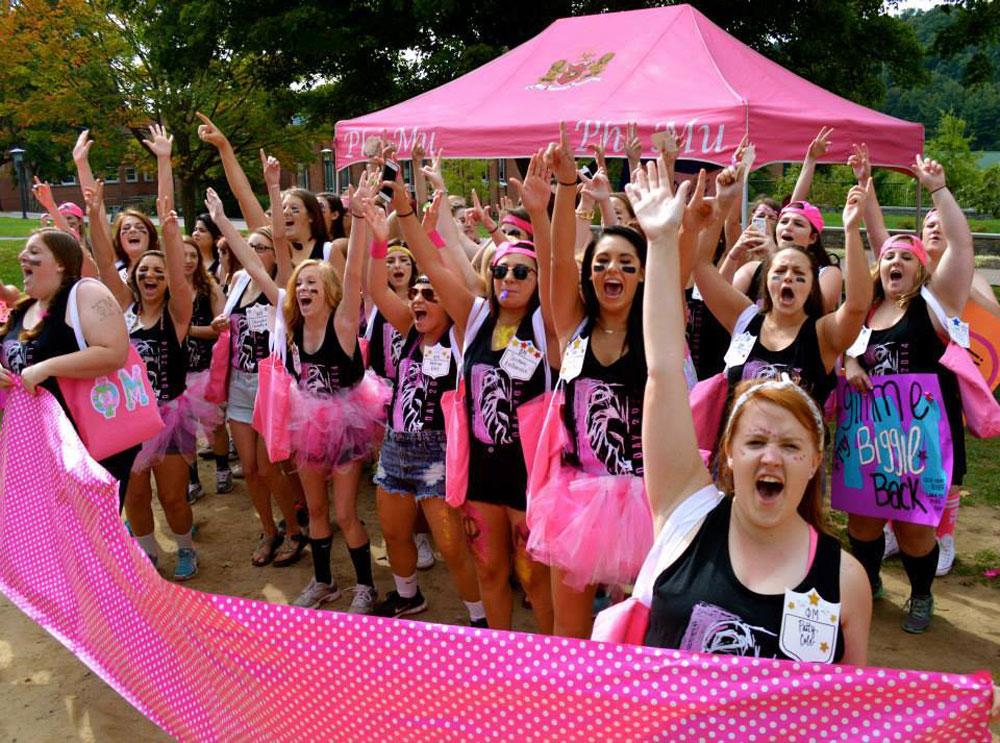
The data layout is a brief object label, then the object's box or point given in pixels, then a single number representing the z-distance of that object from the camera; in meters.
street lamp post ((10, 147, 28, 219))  30.02
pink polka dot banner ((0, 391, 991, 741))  1.85
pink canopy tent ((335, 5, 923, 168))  7.50
